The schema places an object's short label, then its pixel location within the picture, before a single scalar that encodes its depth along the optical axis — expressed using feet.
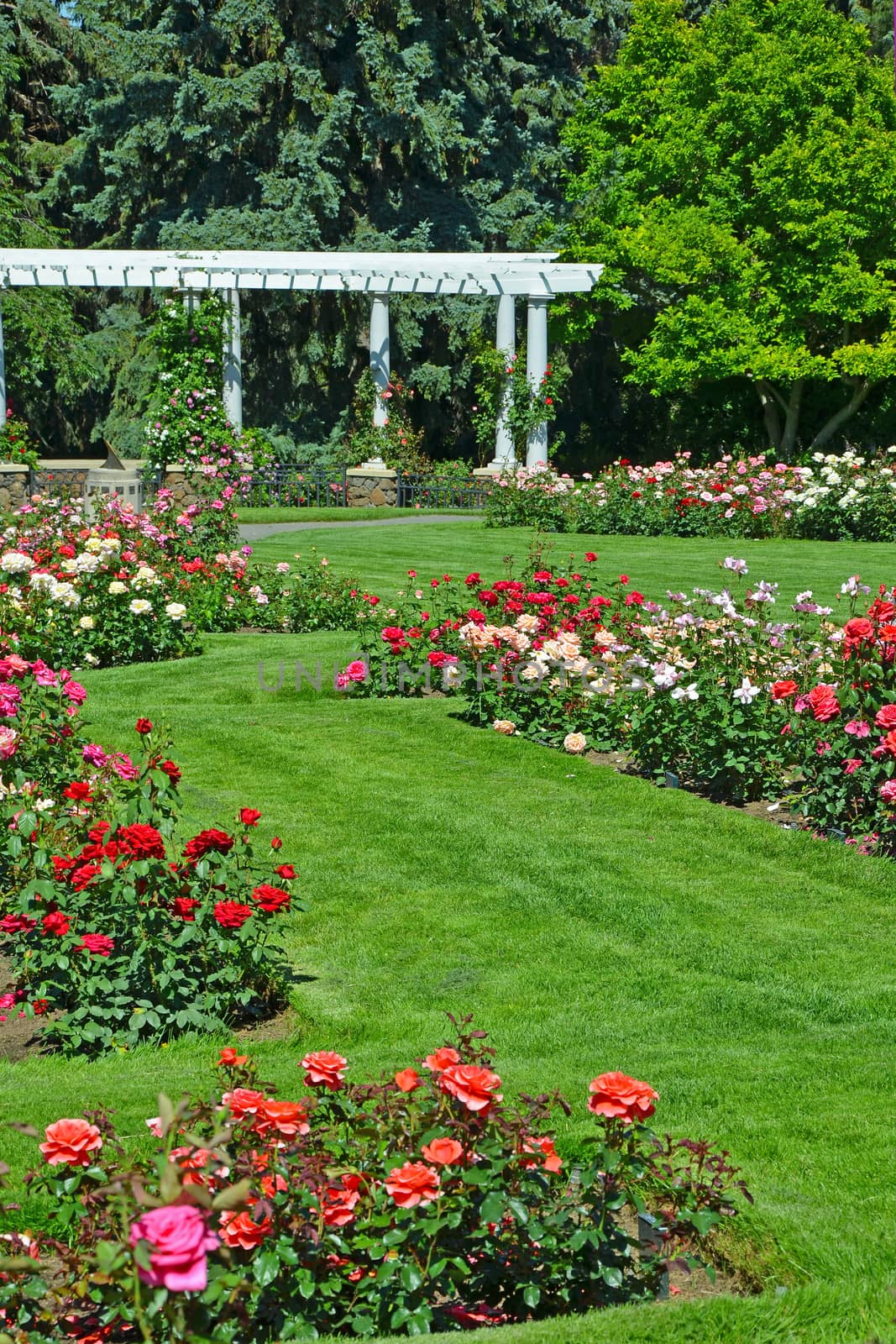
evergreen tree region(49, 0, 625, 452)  95.45
